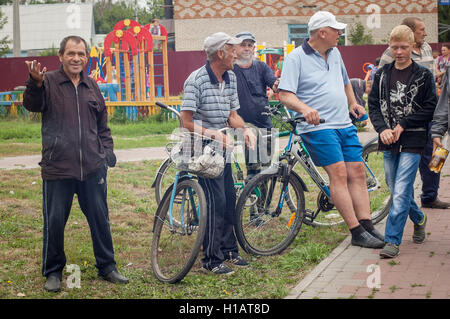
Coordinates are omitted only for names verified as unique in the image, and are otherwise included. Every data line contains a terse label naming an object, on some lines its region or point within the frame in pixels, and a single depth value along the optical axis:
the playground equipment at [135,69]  18.55
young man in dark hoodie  5.88
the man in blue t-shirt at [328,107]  6.14
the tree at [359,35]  36.03
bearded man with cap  7.28
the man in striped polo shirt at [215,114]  5.55
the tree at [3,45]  49.81
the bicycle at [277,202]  6.15
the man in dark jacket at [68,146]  5.10
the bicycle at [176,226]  5.53
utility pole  35.58
